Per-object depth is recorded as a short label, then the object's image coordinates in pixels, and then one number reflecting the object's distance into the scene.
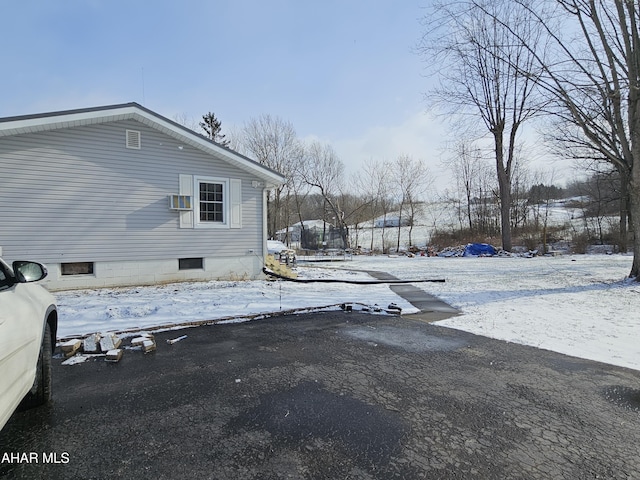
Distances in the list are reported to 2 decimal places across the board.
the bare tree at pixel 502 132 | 21.33
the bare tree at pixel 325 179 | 30.91
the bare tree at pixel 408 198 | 29.16
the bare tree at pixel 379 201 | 30.34
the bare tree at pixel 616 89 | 8.66
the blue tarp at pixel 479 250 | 21.05
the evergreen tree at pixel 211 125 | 28.69
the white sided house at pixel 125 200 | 7.63
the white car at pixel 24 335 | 1.72
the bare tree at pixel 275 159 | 29.70
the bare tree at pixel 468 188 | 30.78
